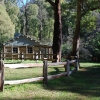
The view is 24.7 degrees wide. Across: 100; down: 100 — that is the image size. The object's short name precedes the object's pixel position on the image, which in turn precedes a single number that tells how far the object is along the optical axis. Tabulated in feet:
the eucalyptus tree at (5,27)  146.00
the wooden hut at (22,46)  117.91
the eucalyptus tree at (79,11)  64.34
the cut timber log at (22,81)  24.84
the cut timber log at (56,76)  32.98
